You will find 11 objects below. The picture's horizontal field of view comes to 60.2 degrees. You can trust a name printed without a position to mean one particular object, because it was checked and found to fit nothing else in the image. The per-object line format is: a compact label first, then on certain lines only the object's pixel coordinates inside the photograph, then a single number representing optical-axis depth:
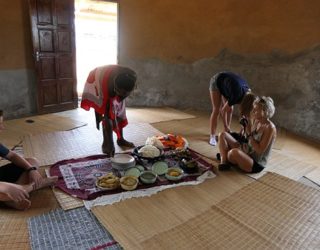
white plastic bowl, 2.37
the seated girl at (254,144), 2.27
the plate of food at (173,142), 2.90
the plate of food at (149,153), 2.53
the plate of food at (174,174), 2.27
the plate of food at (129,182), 2.09
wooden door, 3.96
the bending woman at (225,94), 2.83
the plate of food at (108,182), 2.08
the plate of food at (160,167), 2.36
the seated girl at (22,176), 1.84
